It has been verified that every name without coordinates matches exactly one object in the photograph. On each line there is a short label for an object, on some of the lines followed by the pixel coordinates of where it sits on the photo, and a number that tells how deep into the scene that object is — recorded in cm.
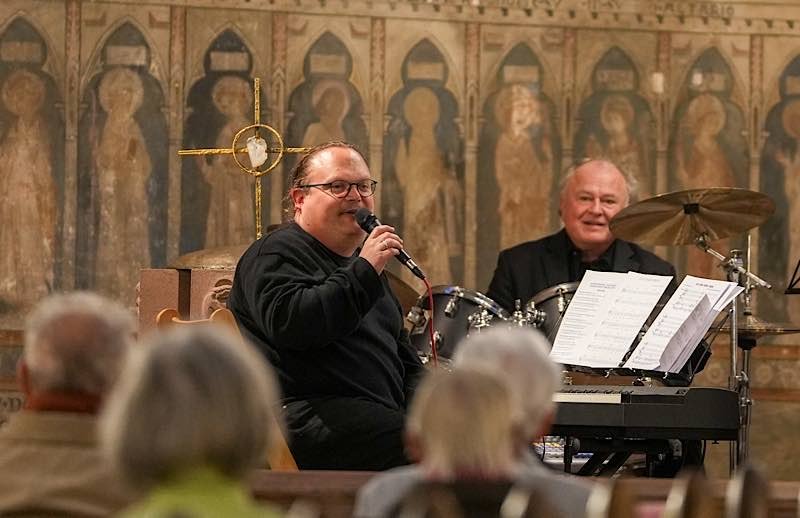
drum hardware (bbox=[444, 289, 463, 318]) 1342
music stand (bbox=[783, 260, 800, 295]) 1332
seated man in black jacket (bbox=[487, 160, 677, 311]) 1441
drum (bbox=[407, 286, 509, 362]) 1324
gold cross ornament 1421
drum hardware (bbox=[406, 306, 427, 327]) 1380
